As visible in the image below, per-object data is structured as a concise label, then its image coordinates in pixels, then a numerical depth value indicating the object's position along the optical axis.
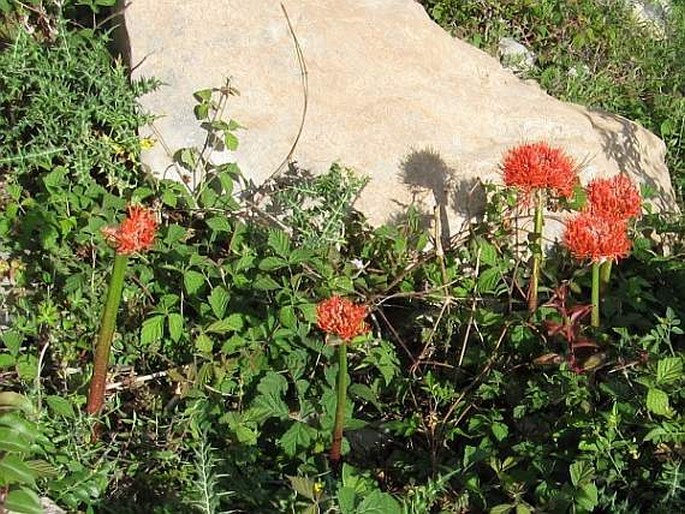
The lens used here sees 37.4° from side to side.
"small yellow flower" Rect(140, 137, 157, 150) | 4.34
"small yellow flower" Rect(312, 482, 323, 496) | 2.99
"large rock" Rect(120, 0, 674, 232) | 4.54
